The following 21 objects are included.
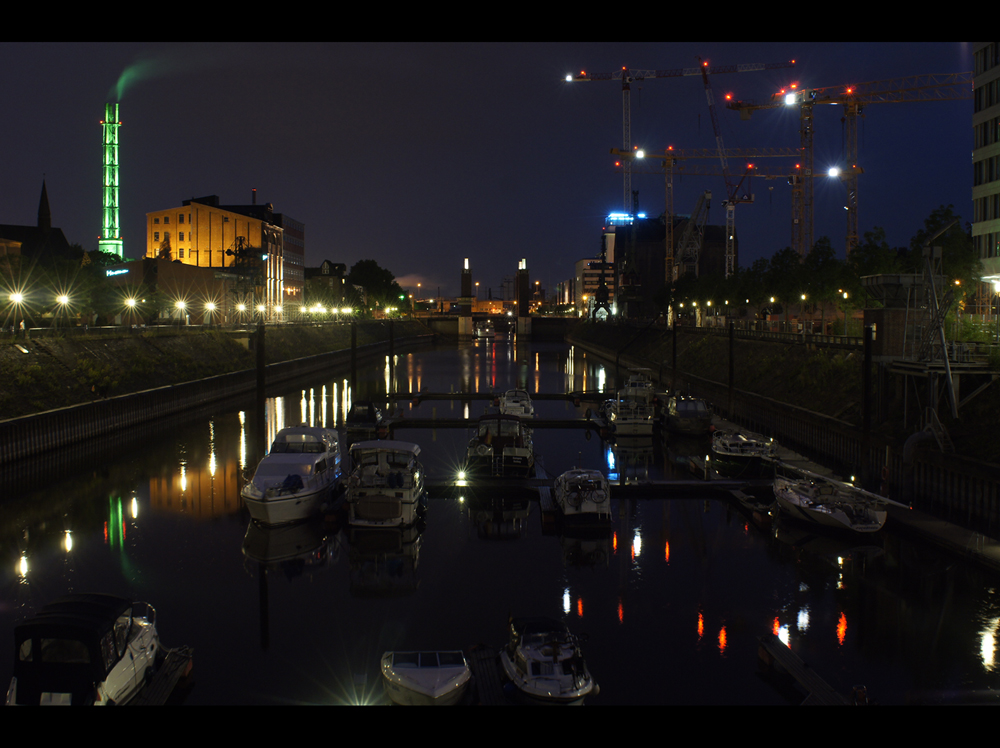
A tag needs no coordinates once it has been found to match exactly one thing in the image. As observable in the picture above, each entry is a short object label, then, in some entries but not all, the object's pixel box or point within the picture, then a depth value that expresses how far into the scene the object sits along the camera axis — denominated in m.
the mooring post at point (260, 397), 44.03
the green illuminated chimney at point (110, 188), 135.50
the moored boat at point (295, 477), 27.84
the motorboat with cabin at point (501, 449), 35.50
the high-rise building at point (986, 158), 53.47
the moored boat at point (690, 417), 48.06
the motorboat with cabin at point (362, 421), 49.16
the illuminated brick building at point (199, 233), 132.12
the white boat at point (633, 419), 48.38
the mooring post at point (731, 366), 55.94
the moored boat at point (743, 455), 37.19
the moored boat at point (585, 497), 28.38
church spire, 127.88
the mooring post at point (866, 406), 33.41
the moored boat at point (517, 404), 54.91
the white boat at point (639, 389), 55.50
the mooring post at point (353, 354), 65.56
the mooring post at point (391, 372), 86.46
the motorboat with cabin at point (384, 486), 27.47
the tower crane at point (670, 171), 152.12
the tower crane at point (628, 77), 167.50
